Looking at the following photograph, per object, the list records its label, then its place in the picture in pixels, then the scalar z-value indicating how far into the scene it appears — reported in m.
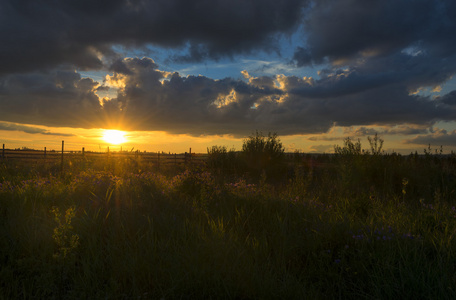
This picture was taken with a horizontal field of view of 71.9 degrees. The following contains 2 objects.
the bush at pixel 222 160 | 16.97
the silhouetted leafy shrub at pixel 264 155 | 17.21
